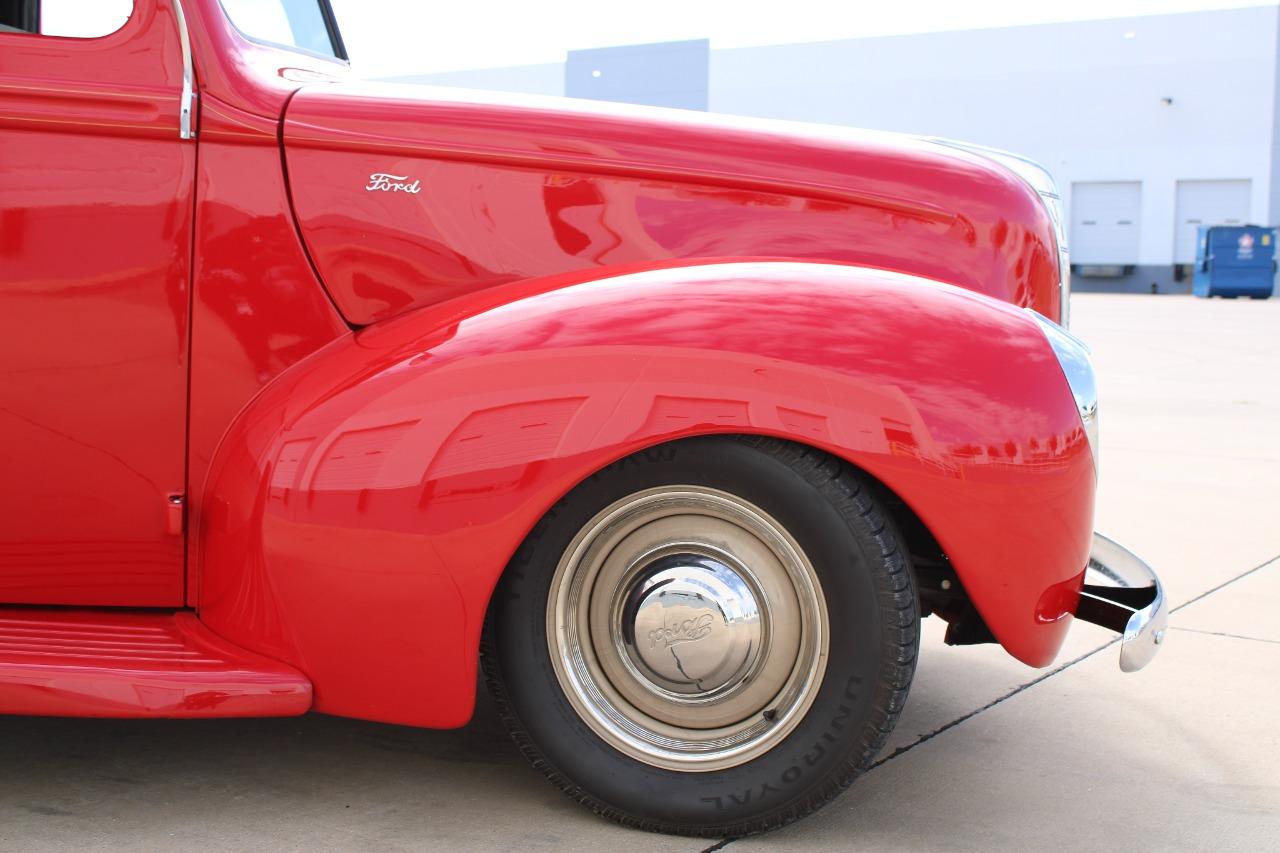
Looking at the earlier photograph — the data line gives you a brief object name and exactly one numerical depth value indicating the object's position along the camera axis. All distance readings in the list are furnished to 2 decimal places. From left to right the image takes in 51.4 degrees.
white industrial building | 36.03
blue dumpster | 31.56
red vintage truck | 2.29
